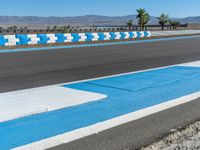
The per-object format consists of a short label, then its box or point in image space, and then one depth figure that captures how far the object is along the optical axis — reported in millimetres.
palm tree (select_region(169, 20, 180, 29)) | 101762
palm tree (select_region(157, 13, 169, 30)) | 85938
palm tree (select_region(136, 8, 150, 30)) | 72000
